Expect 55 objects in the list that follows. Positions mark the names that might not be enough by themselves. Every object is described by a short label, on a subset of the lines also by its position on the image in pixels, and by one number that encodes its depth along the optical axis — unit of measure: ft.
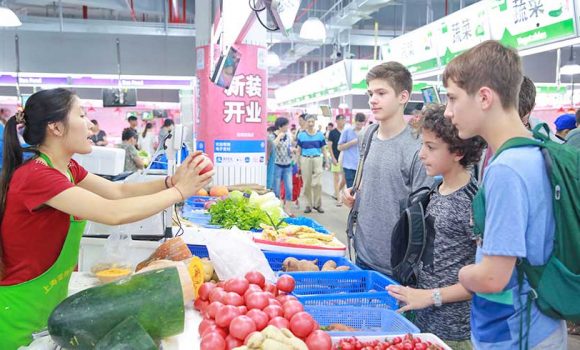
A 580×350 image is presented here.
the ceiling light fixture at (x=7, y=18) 27.99
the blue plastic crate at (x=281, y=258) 12.21
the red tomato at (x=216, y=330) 6.50
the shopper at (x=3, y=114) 34.26
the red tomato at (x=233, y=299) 7.05
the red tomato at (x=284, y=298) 7.32
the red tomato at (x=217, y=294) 7.21
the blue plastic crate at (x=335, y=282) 9.66
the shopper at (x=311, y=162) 39.27
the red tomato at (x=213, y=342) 6.20
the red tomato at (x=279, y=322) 6.43
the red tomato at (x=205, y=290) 7.88
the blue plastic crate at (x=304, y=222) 15.13
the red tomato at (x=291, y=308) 6.76
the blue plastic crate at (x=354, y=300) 8.41
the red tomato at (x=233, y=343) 6.26
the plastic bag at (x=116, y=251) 9.75
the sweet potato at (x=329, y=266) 10.68
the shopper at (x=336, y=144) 43.83
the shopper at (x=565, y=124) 23.84
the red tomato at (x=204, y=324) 6.84
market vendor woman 7.58
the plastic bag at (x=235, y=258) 9.34
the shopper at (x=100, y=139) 45.12
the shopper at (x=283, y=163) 38.27
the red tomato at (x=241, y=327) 6.24
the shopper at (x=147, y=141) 48.67
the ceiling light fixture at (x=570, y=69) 50.21
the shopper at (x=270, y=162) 37.11
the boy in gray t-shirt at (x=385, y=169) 10.37
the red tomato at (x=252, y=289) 7.27
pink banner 23.48
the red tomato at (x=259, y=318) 6.46
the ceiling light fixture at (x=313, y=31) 34.88
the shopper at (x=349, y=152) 35.65
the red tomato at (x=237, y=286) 7.41
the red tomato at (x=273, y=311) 6.73
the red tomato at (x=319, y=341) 6.24
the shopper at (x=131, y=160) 32.76
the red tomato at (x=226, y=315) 6.57
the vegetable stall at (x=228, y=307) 6.37
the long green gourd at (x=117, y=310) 6.62
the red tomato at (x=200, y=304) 7.76
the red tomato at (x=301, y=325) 6.41
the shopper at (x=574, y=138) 15.82
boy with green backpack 5.69
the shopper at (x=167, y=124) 42.18
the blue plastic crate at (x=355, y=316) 7.85
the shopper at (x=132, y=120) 47.36
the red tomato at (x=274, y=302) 7.07
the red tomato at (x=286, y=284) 8.19
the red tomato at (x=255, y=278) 7.91
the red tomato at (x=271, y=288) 7.99
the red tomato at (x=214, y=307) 6.88
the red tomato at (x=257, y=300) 6.94
